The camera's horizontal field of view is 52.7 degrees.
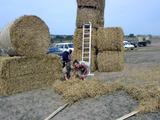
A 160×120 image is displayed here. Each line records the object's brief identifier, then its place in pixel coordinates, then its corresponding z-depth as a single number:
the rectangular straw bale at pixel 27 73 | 5.83
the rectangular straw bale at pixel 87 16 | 8.82
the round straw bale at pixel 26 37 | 5.97
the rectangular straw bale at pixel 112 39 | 8.62
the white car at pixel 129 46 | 25.37
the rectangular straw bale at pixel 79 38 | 8.84
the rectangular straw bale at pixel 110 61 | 8.62
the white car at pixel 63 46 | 15.23
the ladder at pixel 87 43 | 8.76
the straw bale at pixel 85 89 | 4.75
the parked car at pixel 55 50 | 13.19
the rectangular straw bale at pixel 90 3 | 8.81
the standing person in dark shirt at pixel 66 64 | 7.05
